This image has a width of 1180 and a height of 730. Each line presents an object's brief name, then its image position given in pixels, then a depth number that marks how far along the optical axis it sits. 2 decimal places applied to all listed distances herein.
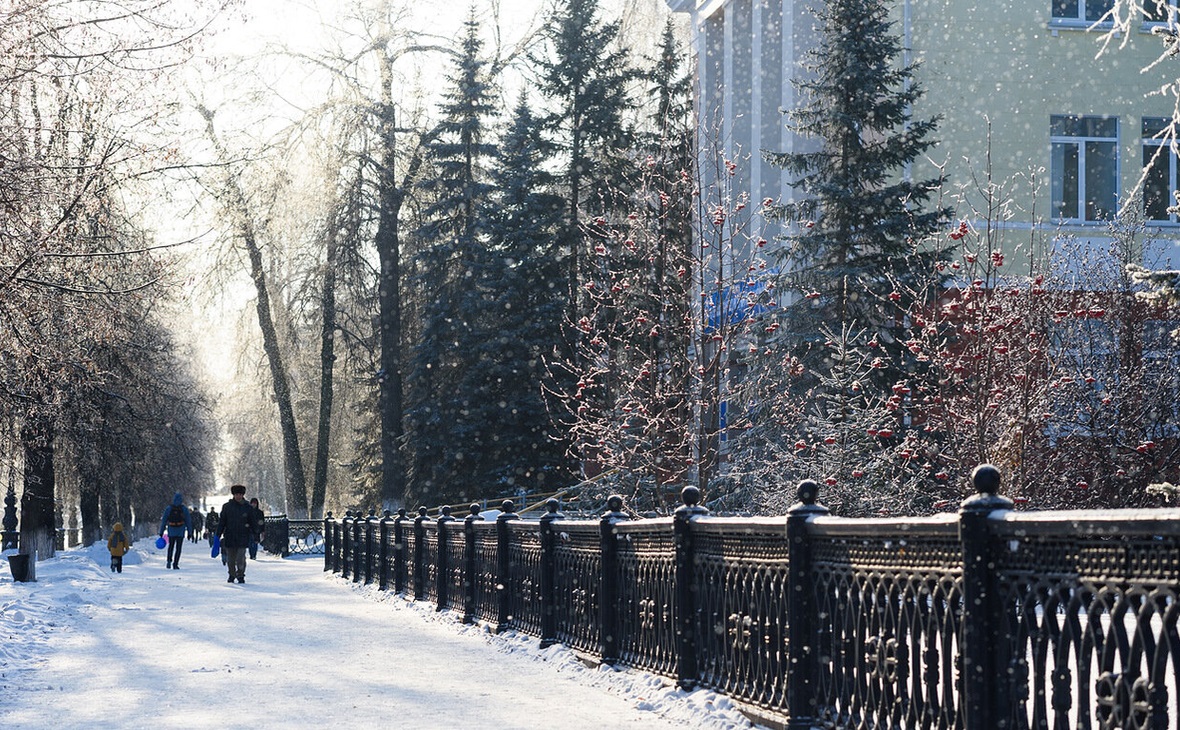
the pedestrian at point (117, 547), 31.70
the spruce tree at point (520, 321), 40.78
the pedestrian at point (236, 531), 25.88
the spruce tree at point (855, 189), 24.30
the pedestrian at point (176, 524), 32.78
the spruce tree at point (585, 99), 43.09
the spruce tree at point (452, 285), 41.31
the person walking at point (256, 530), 27.97
